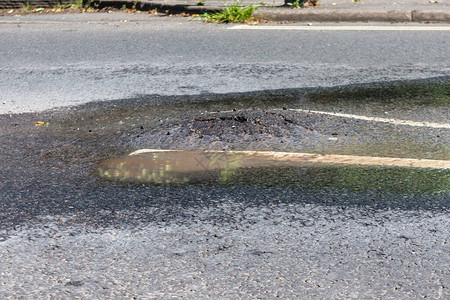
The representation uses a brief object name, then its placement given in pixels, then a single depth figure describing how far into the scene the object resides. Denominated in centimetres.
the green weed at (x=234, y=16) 889
